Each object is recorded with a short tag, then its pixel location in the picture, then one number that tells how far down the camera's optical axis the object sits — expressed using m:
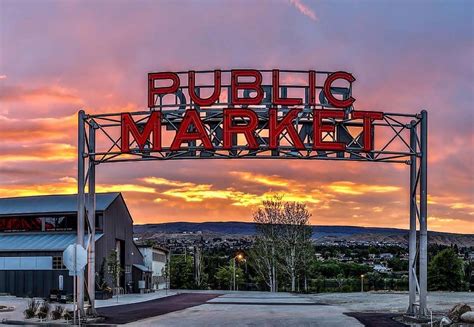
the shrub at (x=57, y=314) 32.62
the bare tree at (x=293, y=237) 89.38
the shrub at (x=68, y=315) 32.53
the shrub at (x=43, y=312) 33.06
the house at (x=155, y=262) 82.69
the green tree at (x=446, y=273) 83.38
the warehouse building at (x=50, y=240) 63.19
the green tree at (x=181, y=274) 97.44
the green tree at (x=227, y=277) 102.09
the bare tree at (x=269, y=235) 92.12
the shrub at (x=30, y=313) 33.75
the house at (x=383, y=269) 121.03
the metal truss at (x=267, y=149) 33.72
